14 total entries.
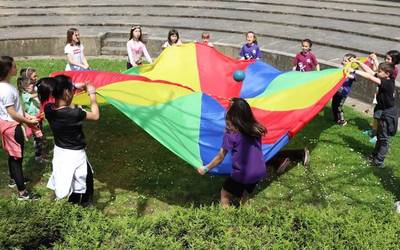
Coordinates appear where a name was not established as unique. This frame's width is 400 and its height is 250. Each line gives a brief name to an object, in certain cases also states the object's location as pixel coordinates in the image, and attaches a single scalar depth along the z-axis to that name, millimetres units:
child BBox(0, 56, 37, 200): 6137
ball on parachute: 7840
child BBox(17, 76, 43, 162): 7402
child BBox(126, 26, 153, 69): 10109
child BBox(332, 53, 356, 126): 9016
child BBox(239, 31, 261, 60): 10422
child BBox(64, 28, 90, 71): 9242
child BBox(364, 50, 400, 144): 7914
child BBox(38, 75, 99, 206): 5172
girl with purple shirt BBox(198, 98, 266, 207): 5211
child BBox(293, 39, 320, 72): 9516
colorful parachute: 6391
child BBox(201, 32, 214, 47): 10453
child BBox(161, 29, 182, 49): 9891
